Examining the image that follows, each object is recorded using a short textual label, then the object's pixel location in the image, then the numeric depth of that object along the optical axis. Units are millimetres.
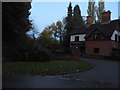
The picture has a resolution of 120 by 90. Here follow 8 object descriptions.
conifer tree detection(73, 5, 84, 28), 28996
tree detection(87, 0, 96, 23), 32956
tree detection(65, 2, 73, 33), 28201
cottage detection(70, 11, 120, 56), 19100
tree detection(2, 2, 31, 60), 7157
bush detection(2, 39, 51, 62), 10842
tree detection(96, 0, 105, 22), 32042
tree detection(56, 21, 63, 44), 29336
